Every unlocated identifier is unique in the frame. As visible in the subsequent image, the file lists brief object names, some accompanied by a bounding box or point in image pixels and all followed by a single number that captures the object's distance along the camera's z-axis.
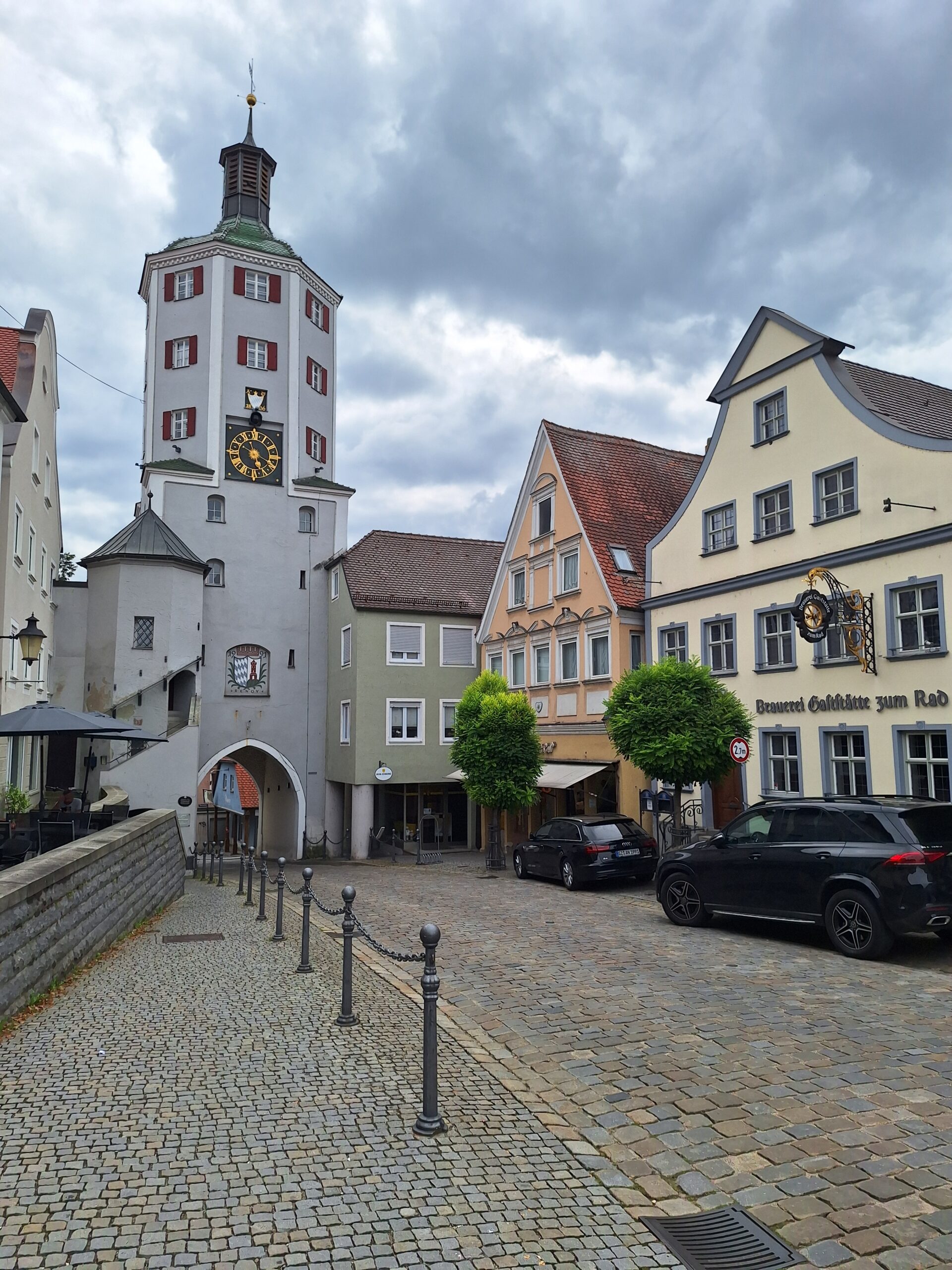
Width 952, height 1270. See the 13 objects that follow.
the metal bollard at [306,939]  10.58
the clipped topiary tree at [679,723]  19.36
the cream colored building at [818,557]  17.31
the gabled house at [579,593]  26.97
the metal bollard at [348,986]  8.28
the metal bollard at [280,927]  12.98
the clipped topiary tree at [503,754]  27.33
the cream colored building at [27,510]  19.50
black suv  10.48
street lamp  15.41
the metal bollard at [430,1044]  5.77
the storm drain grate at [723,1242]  4.36
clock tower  39.50
